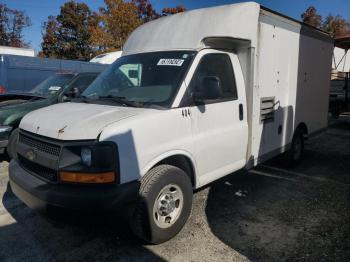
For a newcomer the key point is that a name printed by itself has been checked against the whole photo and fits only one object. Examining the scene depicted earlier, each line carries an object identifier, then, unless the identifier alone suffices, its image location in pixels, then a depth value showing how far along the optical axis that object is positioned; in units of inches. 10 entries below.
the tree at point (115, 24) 1128.2
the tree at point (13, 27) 1646.2
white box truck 118.2
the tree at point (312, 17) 1448.1
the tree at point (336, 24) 1394.6
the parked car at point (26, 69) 419.8
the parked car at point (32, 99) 247.4
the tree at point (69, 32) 1534.2
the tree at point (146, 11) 1387.8
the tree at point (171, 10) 1403.1
